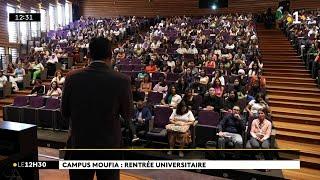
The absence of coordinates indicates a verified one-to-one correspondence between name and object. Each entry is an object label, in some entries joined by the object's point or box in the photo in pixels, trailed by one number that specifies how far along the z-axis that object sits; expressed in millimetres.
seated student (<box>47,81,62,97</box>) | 8126
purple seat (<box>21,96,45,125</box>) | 7556
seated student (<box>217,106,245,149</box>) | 5539
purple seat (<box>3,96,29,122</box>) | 7672
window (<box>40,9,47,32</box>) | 17234
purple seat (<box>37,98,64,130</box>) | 7312
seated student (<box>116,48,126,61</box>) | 11575
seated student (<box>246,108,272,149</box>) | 5426
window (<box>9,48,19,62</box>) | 14383
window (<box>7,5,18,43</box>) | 14470
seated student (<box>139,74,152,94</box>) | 8281
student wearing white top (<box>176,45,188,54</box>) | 11352
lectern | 2445
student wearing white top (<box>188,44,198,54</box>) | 11328
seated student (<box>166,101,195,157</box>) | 5828
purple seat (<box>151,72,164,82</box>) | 9109
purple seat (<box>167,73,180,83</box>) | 8938
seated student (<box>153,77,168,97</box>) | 8141
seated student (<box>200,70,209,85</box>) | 8469
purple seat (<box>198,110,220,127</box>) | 6043
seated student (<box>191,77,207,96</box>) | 8055
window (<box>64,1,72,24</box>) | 19875
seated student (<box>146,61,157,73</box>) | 9758
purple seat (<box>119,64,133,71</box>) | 10188
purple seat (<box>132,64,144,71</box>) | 10195
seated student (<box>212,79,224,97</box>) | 7554
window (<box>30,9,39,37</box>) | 16250
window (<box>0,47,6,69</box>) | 12939
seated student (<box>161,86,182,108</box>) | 7101
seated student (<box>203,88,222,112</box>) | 6963
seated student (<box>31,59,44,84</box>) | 11047
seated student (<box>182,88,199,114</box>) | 6812
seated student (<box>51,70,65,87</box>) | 9009
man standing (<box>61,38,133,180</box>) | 1766
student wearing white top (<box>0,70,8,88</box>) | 9831
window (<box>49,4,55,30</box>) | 18141
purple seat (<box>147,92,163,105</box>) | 7594
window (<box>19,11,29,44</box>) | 15336
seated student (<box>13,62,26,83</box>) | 10672
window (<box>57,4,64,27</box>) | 19000
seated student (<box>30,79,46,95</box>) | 8711
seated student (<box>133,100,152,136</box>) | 6445
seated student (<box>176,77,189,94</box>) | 7983
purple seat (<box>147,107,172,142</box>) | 6216
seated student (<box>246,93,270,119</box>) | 6391
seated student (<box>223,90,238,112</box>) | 6864
